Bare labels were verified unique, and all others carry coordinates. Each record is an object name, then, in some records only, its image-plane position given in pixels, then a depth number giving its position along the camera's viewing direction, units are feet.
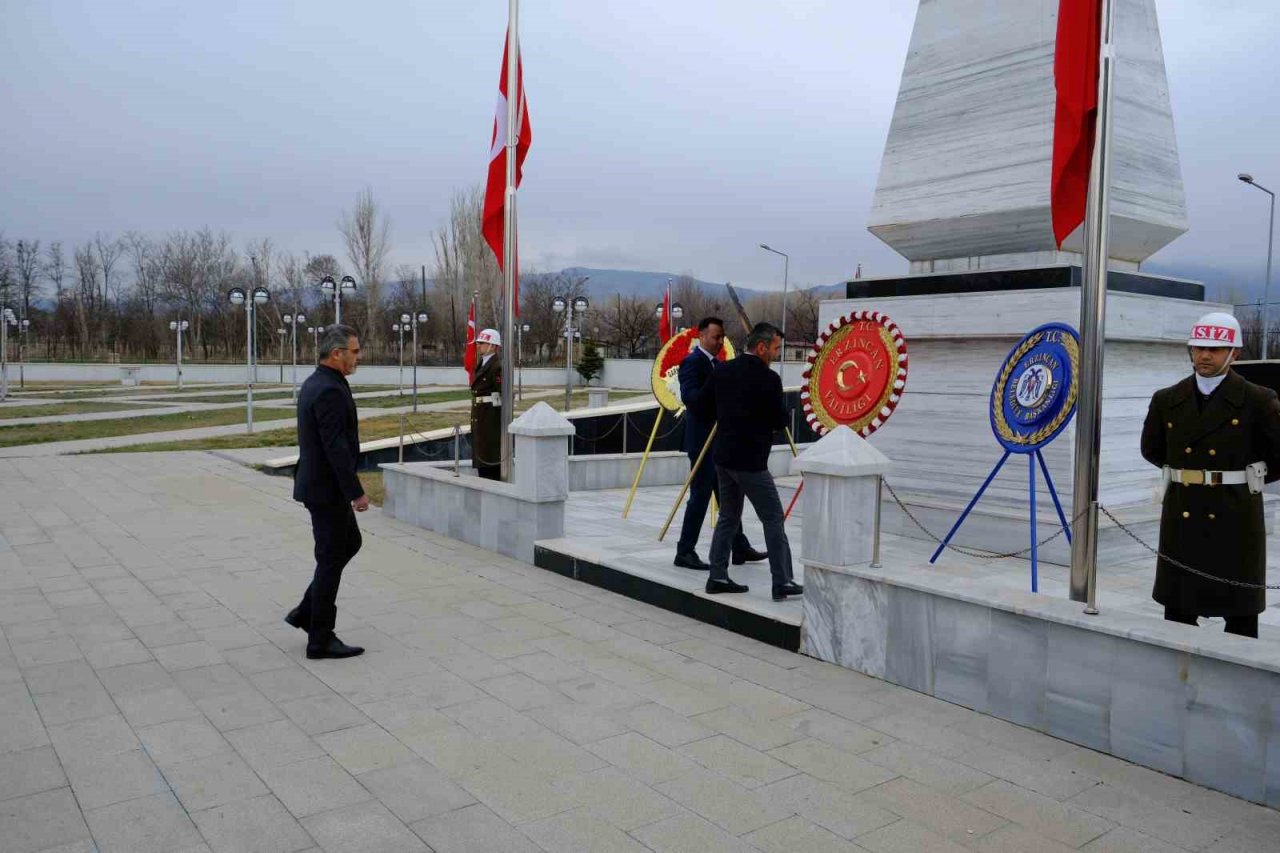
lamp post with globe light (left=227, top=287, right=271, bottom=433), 71.41
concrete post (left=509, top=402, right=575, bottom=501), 26.27
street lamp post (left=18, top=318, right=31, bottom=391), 150.05
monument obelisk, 25.76
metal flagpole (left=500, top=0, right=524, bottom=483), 30.68
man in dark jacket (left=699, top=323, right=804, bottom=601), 20.27
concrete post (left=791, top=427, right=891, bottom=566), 17.80
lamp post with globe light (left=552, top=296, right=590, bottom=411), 98.21
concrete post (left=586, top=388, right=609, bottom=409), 90.79
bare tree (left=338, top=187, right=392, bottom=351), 204.03
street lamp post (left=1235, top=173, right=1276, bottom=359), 93.94
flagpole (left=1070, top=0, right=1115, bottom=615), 15.92
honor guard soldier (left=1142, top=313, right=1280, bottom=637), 14.39
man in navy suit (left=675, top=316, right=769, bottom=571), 23.84
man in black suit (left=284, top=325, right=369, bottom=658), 17.83
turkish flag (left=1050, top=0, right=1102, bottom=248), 16.58
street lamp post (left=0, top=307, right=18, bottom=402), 116.70
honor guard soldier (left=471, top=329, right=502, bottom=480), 32.50
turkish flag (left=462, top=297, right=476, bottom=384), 41.12
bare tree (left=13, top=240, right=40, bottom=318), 233.14
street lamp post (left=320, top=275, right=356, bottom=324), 85.92
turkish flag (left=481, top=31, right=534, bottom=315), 31.94
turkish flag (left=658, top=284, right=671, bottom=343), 44.38
